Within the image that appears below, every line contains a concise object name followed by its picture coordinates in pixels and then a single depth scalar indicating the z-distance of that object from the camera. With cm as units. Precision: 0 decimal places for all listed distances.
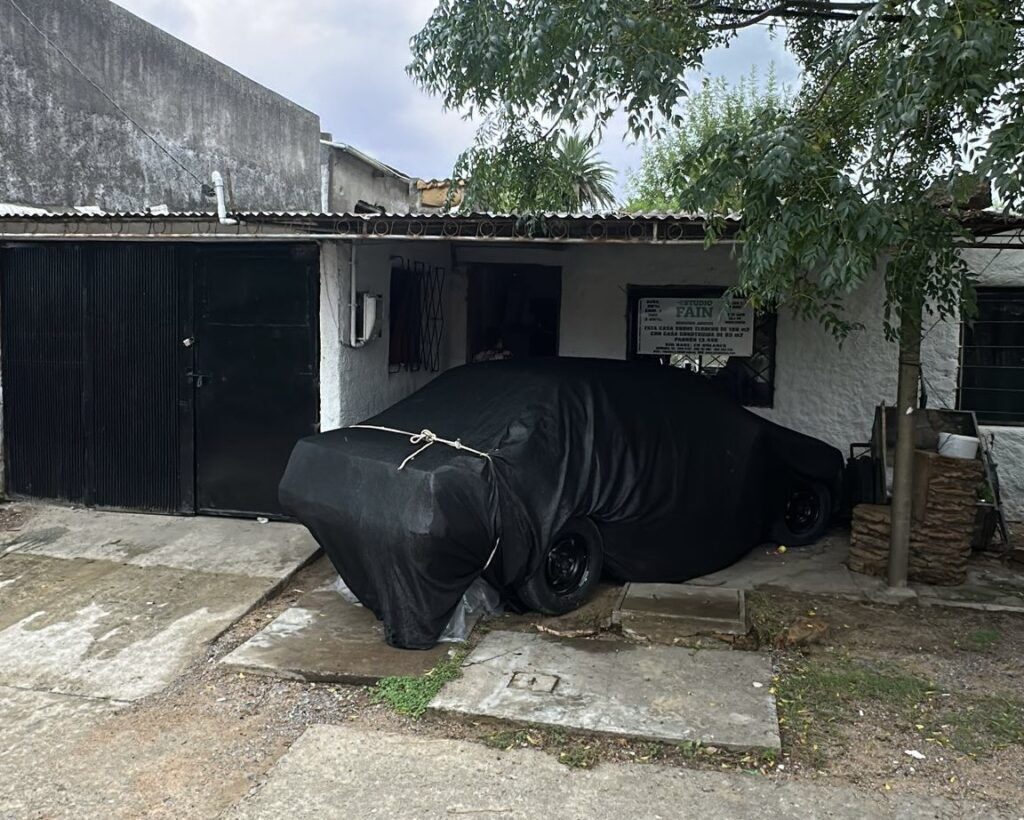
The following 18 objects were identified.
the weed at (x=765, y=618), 505
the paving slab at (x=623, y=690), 402
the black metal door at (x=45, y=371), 766
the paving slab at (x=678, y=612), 506
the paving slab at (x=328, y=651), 466
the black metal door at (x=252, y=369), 710
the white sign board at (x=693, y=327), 804
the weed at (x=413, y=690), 426
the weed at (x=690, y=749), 384
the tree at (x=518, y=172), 624
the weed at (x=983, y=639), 505
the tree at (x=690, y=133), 1888
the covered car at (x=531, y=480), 478
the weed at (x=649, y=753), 383
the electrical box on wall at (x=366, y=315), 711
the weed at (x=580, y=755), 377
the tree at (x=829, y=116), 362
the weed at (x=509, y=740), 395
